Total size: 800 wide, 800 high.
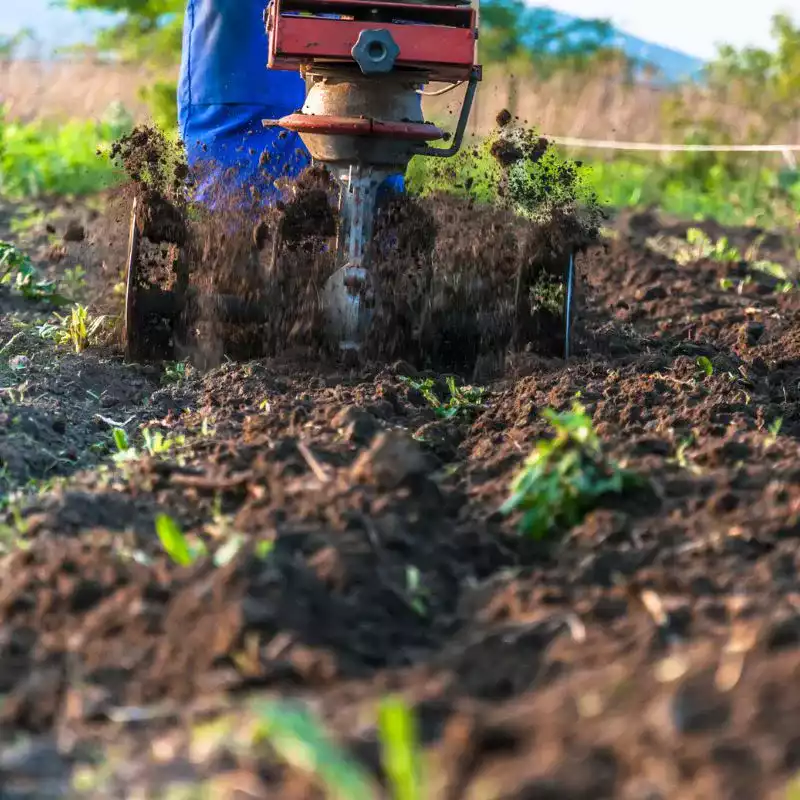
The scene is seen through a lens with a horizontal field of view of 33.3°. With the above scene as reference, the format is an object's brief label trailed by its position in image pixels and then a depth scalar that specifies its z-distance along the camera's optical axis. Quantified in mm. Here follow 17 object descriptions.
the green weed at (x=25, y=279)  5855
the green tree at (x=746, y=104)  13844
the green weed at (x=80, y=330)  4977
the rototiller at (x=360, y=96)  4176
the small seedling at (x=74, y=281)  6348
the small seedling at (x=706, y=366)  4305
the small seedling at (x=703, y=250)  7867
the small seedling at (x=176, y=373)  4594
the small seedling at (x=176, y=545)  2387
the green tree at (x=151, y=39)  12203
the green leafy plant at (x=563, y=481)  2656
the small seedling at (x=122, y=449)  3396
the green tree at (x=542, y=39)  23125
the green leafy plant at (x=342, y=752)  1473
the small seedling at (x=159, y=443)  3400
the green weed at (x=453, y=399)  3894
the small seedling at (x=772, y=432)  3113
